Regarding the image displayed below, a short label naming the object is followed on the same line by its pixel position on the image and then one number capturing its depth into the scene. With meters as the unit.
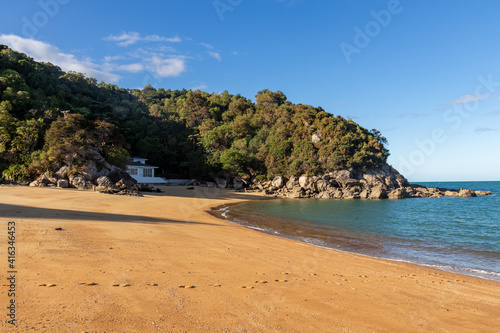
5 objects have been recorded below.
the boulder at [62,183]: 27.05
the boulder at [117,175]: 31.83
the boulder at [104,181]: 28.77
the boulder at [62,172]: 28.62
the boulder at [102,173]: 30.52
